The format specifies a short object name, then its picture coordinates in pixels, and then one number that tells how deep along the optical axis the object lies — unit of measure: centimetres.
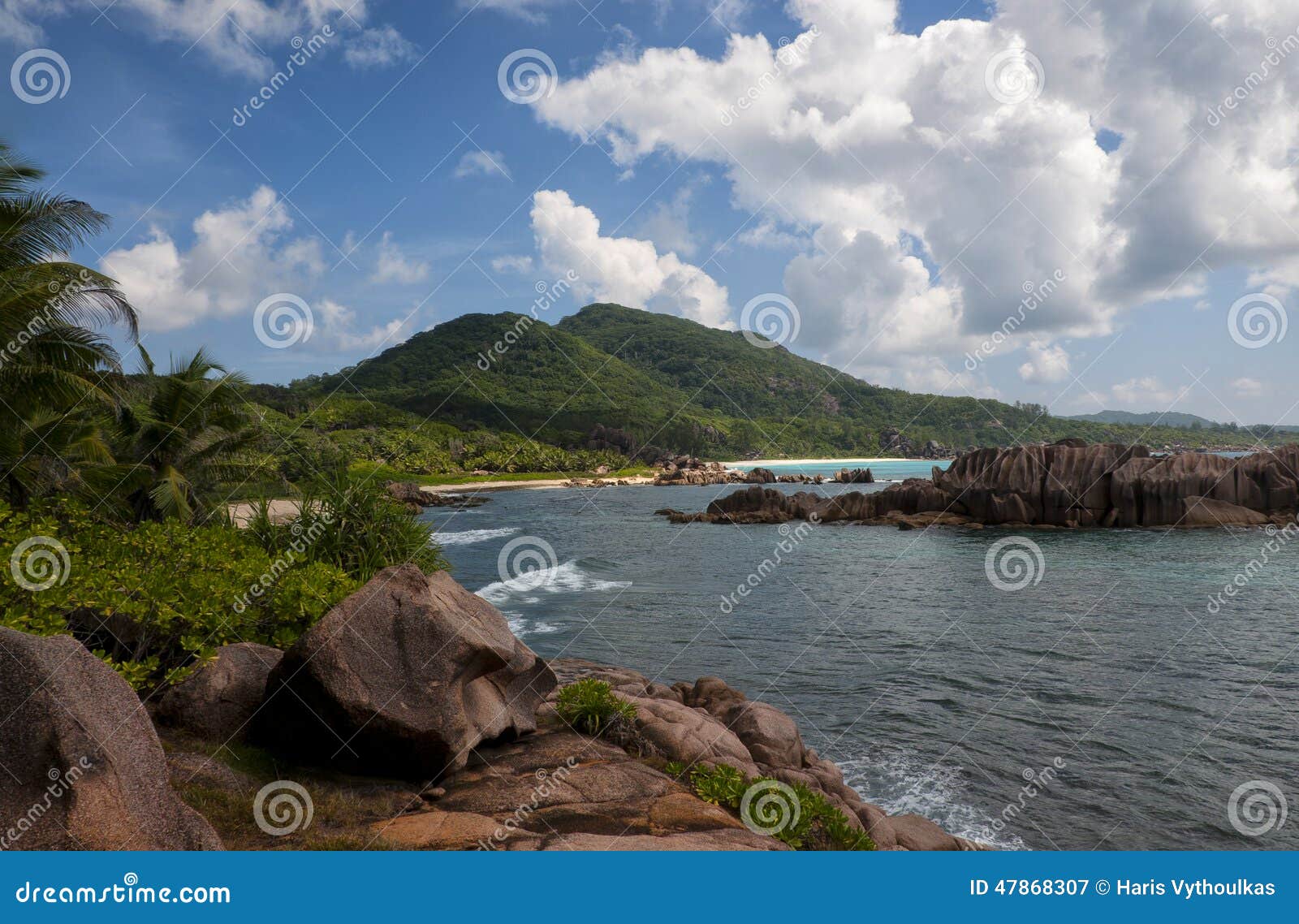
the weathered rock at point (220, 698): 974
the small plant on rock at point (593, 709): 1180
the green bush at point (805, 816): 913
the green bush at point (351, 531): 1552
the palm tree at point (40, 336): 1723
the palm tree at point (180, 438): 2616
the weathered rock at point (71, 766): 582
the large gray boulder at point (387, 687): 923
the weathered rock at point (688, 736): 1168
